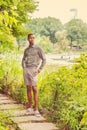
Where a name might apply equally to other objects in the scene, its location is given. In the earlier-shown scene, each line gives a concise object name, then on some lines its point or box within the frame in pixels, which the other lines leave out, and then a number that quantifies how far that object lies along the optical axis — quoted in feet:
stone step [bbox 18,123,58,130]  13.57
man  16.65
